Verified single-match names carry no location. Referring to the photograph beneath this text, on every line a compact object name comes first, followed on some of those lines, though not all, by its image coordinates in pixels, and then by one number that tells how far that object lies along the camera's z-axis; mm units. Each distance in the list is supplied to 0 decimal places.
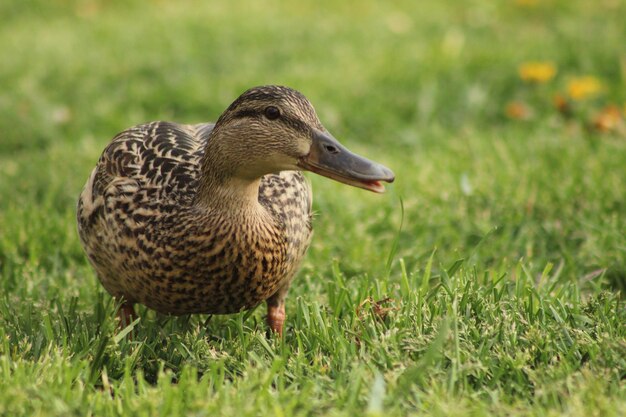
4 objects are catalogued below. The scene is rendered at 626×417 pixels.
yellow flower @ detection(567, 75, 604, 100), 10695
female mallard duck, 5469
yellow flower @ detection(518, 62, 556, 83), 11305
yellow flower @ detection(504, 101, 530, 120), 11008
